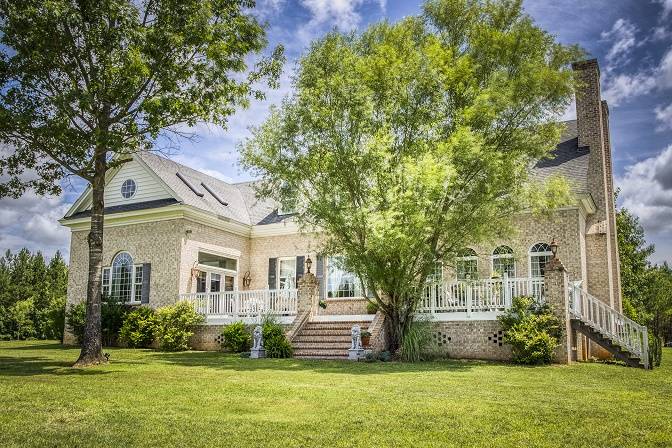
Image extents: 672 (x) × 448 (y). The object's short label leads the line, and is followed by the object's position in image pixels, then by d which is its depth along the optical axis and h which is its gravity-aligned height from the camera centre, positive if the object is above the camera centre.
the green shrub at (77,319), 21.22 -0.75
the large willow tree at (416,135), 14.66 +4.86
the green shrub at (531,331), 14.48 -0.76
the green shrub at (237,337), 18.48 -1.24
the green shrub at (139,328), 19.93 -1.03
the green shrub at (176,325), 19.41 -0.89
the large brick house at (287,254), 16.77 +1.85
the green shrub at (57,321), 23.77 -0.93
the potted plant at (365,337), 16.20 -1.05
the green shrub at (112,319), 20.81 -0.72
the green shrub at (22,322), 34.94 -1.45
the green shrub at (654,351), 14.36 -1.31
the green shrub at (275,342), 16.55 -1.26
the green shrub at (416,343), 15.23 -1.16
